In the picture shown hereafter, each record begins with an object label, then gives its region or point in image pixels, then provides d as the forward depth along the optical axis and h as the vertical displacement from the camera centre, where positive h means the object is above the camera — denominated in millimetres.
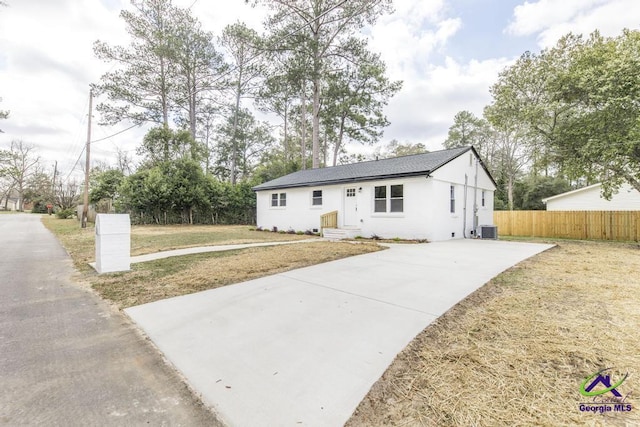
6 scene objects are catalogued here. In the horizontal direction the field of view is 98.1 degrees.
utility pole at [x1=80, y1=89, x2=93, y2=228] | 15984 +3016
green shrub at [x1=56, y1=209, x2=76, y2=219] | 27672 +353
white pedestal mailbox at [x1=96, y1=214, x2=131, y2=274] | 5402 -524
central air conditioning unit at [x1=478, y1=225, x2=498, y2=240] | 11898 -752
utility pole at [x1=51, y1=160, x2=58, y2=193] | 37822 +6027
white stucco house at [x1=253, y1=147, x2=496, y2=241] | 10656 +784
